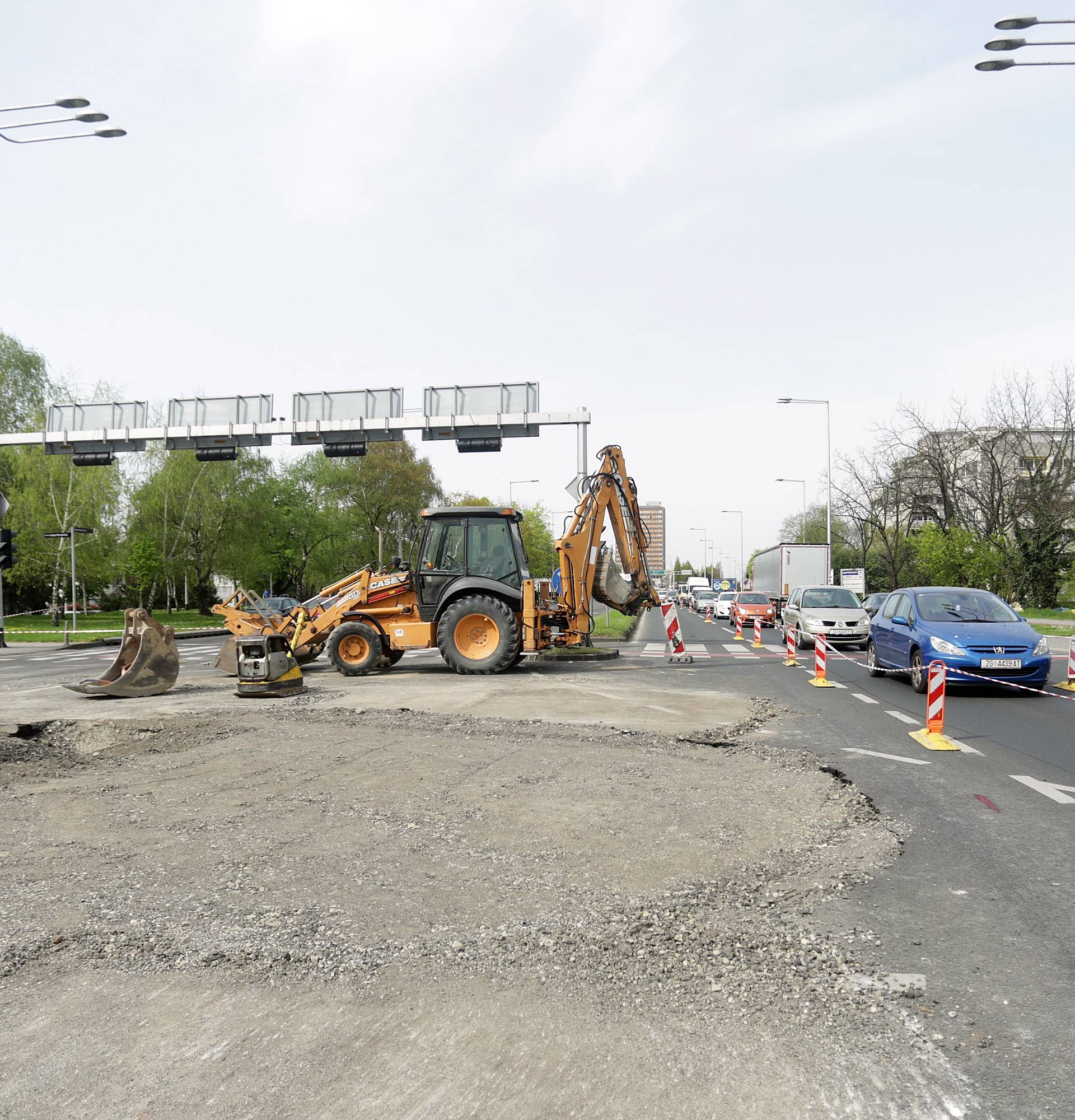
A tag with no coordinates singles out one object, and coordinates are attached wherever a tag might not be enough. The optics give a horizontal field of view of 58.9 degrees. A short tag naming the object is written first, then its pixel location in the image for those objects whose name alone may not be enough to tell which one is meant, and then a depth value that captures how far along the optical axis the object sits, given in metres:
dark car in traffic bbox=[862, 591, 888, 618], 26.52
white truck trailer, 41.47
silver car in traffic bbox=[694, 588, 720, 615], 66.88
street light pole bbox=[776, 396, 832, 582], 49.09
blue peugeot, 13.33
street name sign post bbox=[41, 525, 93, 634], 31.67
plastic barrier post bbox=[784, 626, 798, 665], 19.53
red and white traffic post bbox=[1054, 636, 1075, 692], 14.00
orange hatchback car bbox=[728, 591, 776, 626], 38.28
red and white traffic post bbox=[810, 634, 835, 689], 15.20
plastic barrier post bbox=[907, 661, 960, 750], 9.20
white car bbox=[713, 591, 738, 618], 54.62
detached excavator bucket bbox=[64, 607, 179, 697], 14.05
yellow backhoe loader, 16.98
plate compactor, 13.46
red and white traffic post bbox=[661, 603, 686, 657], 20.91
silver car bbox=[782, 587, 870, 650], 25.38
